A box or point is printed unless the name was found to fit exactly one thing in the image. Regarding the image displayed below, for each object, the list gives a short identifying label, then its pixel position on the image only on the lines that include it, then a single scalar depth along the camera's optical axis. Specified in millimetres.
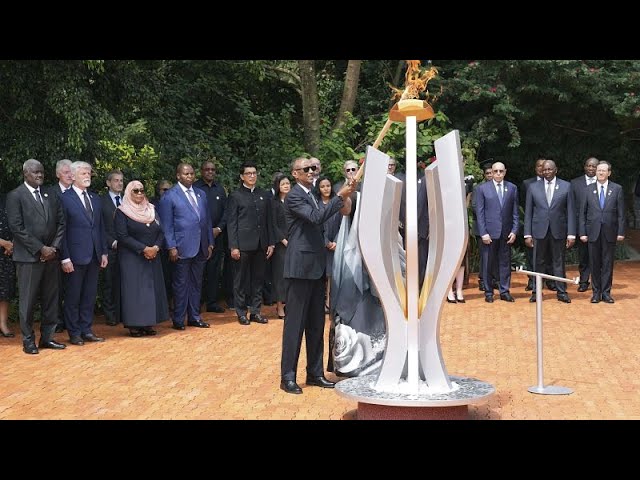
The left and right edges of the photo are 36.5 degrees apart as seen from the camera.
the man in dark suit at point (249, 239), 12398
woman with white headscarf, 11180
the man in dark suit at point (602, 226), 13742
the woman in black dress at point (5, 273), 11125
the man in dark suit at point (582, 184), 13898
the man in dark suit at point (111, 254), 11914
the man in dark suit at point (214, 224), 13289
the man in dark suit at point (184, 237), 11820
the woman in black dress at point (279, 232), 12688
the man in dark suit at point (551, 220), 13773
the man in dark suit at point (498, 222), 13969
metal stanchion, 8094
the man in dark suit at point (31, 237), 10188
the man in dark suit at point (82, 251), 10789
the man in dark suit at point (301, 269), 8180
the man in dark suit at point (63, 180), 10859
